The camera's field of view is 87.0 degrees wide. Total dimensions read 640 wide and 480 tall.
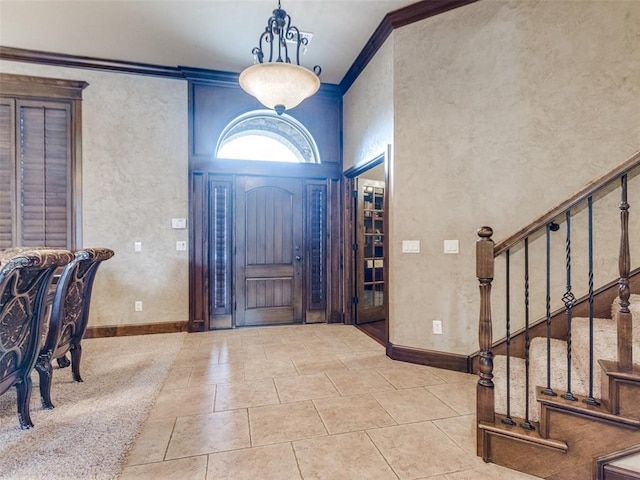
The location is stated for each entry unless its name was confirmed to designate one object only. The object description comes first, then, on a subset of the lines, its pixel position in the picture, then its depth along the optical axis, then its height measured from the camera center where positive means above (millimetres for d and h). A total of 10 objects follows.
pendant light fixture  2512 +1241
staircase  1521 -784
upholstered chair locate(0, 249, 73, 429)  1760 -417
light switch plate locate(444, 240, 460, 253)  3035 -47
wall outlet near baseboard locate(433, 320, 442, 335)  3125 -801
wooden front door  4562 -133
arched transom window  4730 +1515
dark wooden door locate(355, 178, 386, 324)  4734 -140
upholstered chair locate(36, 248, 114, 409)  2332 -572
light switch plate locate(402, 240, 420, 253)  3207 -49
